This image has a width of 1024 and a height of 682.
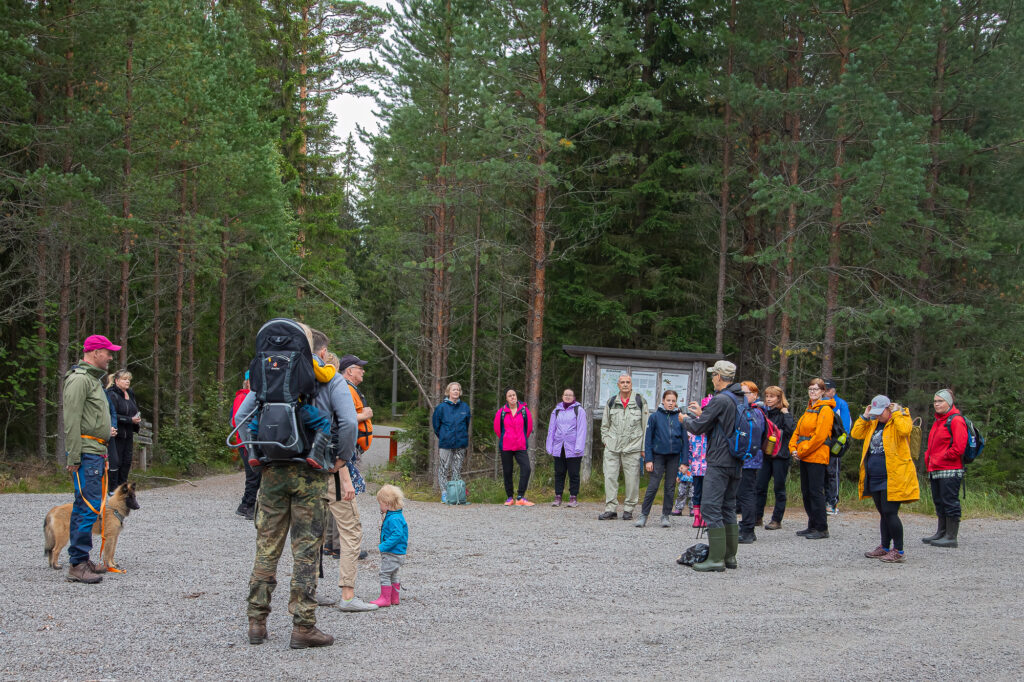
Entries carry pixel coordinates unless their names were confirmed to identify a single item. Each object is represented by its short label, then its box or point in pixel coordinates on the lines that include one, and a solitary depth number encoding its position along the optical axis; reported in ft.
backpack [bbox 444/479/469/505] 44.00
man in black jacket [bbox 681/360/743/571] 25.67
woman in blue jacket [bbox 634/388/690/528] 35.73
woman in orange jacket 31.96
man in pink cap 22.21
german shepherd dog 23.82
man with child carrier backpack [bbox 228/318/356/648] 16.51
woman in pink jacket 43.27
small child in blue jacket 20.30
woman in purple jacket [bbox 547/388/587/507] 42.47
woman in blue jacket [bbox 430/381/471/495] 42.91
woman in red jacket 30.29
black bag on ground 26.55
